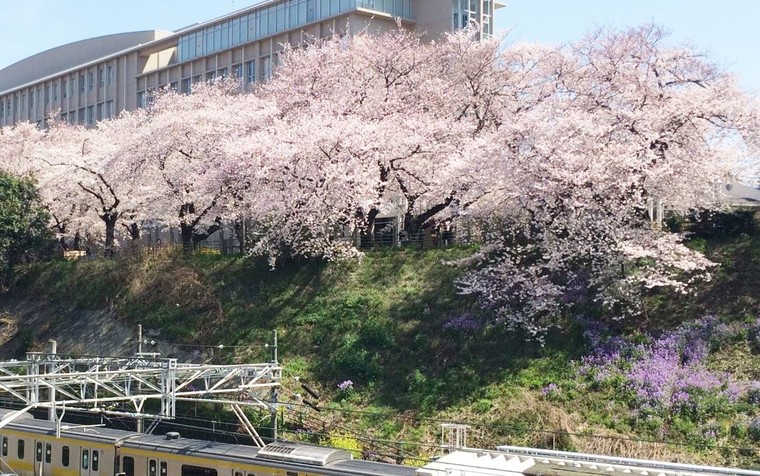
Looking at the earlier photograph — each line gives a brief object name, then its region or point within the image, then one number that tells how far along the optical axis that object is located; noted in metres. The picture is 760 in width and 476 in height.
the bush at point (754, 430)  22.36
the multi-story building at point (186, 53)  58.97
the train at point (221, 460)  17.69
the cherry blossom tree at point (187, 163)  40.34
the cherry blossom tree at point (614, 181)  28.56
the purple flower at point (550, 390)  25.97
